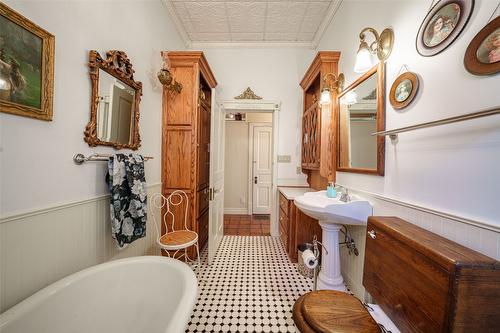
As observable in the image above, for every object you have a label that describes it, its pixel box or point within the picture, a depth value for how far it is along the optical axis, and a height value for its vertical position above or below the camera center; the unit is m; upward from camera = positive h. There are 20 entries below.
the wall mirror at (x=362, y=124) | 1.37 +0.39
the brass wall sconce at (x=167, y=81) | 1.90 +0.90
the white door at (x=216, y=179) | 2.26 -0.19
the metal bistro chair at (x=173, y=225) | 1.76 -0.72
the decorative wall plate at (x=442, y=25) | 0.86 +0.74
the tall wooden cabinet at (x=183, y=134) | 2.16 +0.36
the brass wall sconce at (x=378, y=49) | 1.31 +0.88
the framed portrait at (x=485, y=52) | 0.73 +0.50
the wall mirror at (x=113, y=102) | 1.24 +0.48
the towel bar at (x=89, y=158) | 1.15 +0.03
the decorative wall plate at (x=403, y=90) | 1.10 +0.50
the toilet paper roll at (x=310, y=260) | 1.45 -0.75
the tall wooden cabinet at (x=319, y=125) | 2.02 +0.51
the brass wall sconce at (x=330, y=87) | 1.95 +0.88
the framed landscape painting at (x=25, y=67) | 0.81 +0.46
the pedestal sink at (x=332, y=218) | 1.43 -0.41
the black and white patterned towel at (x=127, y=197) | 1.33 -0.27
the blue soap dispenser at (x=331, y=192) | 1.82 -0.25
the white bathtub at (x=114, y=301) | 0.82 -0.75
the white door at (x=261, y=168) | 4.24 -0.06
